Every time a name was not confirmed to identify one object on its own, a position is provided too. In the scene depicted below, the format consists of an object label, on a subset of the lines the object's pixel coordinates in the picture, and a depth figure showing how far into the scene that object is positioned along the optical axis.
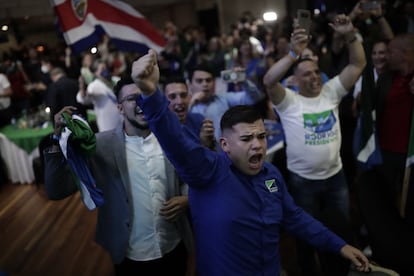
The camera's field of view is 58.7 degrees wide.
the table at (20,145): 4.07
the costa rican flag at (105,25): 2.46
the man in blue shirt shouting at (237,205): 1.37
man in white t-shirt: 2.26
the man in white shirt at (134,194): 1.66
